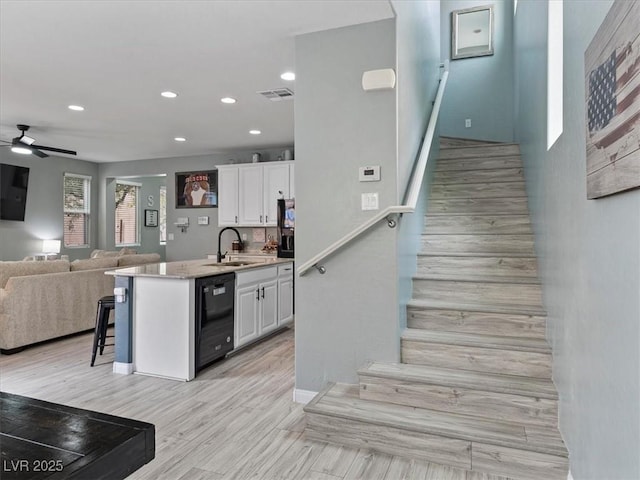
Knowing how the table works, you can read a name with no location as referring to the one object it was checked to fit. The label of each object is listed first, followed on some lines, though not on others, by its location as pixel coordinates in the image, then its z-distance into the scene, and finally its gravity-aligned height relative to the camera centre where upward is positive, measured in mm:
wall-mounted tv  6855 +816
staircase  2199 -798
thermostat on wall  2822 +456
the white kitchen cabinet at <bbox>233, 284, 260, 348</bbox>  4223 -736
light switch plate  2826 +276
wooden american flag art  1147 +432
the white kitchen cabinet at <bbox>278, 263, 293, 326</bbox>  5113 -624
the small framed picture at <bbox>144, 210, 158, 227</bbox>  10023 +564
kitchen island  3541 -656
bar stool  3875 -697
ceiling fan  5469 +1246
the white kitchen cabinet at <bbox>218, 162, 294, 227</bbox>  6770 +822
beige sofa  4227 -589
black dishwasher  3648 -670
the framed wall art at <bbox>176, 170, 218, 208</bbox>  7624 +956
